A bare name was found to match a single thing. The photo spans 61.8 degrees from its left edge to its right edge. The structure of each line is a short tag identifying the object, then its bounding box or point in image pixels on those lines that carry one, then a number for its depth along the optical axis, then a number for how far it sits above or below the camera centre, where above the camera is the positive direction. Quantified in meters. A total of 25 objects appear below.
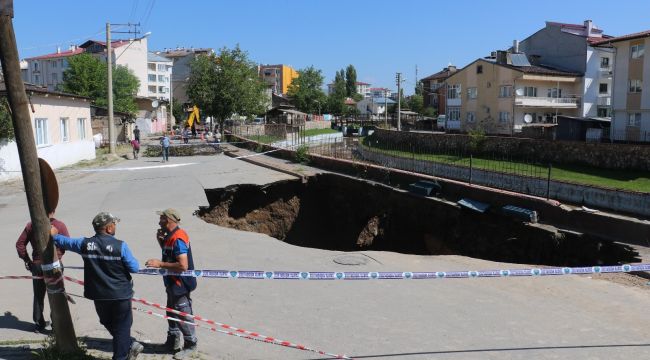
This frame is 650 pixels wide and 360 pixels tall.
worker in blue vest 4.72 -1.35
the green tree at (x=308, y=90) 102.69 +6.15
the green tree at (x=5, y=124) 18.95 -0.11
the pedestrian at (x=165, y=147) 27.25 -1.29
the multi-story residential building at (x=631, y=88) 31.92 +2.22
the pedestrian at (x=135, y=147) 30.03 -1.40
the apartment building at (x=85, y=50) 88.50 +10.29
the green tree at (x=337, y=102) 111.94 +4.32
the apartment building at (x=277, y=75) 162.38 +14.24
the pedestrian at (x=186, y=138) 39.45 -1.16
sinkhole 13.01 -3.08
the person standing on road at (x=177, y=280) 5.24 -1.55
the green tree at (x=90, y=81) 57.40 +4.34
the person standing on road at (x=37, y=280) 5.98 -1.76
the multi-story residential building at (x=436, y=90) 81.44 +5.34
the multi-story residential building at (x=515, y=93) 49.00 +2.86
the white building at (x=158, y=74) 103.34 +9.15
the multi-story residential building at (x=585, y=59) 48.94 +6.04
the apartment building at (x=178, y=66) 99.00 +11.43
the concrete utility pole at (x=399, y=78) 62.66 +5.20
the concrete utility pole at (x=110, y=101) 29.62 +1.13
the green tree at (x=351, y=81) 143.62 +11.14
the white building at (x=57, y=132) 19.89 -0.50
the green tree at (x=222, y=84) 40.09 +2.85
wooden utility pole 4.58 -0.44
